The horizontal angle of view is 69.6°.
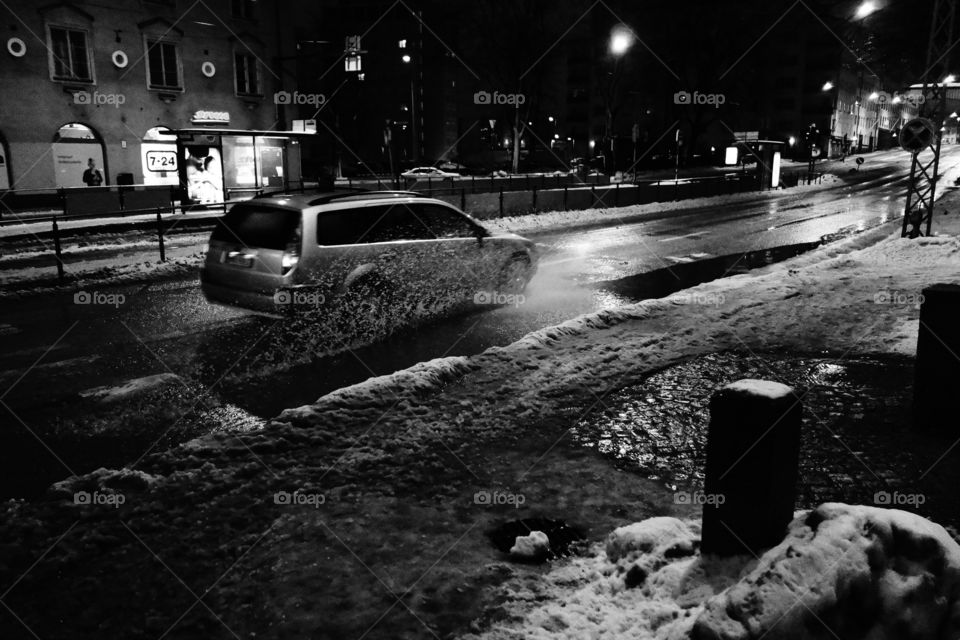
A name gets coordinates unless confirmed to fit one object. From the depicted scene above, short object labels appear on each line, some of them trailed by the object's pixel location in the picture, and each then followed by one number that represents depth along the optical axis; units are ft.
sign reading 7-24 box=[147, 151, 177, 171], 114.93
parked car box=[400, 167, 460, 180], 178.29
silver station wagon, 26.55
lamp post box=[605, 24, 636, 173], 167.84
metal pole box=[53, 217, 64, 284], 41.55
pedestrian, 100.16
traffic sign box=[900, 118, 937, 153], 47.80
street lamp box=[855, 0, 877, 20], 60.70
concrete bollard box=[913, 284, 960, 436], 17.75
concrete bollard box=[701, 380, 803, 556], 10.72
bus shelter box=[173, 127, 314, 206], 85.76
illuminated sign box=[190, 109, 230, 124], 121.19
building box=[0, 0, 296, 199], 97.86
